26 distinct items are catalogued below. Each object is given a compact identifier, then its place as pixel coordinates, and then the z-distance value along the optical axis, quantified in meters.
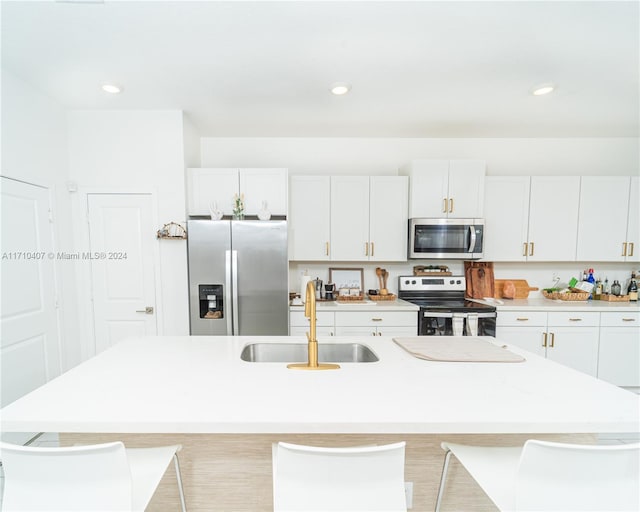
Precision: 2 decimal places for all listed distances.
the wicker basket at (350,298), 3.33
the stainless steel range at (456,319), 3.00
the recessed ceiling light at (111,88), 2.35
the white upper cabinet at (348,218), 3.28
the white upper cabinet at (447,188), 3.22
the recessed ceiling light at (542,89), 2.35
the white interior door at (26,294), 2.18
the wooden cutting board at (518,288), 3.56
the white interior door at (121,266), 2.90
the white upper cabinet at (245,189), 3.10
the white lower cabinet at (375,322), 3.04
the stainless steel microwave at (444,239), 3.22
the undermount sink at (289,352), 1.81
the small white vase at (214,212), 2.88
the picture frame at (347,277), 3.60
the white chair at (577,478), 0.86
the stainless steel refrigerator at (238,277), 2.77
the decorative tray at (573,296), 3.29
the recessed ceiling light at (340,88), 2.31
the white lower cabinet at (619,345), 3.04
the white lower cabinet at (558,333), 3.05
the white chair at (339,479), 0.88
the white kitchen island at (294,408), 1.00
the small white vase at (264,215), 2.90
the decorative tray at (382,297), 3.40
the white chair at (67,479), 0.86
